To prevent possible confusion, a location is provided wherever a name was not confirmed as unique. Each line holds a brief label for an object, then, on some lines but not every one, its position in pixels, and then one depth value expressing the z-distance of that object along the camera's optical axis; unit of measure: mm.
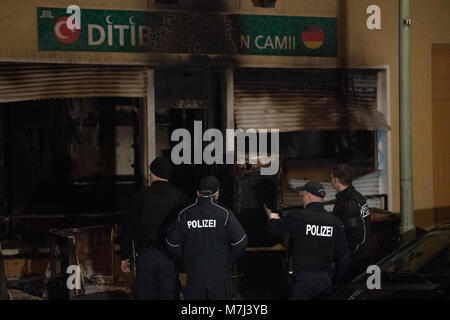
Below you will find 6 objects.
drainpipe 17469
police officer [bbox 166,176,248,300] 14078
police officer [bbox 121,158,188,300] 15117
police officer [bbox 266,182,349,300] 13969
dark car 12562
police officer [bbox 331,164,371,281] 15680
